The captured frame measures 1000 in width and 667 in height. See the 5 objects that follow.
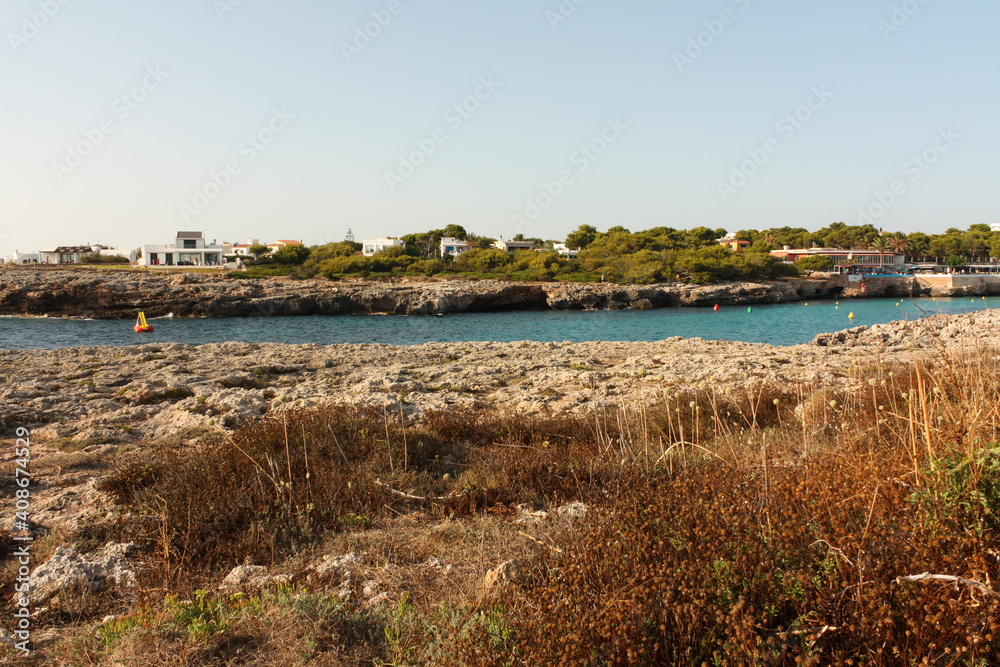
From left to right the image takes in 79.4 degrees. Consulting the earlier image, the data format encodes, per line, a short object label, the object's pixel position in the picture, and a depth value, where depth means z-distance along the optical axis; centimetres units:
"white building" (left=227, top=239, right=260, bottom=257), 10542
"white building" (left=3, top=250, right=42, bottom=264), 9212
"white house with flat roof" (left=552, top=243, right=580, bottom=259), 9554
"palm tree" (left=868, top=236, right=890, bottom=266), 10900
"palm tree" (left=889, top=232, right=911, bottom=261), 10969
